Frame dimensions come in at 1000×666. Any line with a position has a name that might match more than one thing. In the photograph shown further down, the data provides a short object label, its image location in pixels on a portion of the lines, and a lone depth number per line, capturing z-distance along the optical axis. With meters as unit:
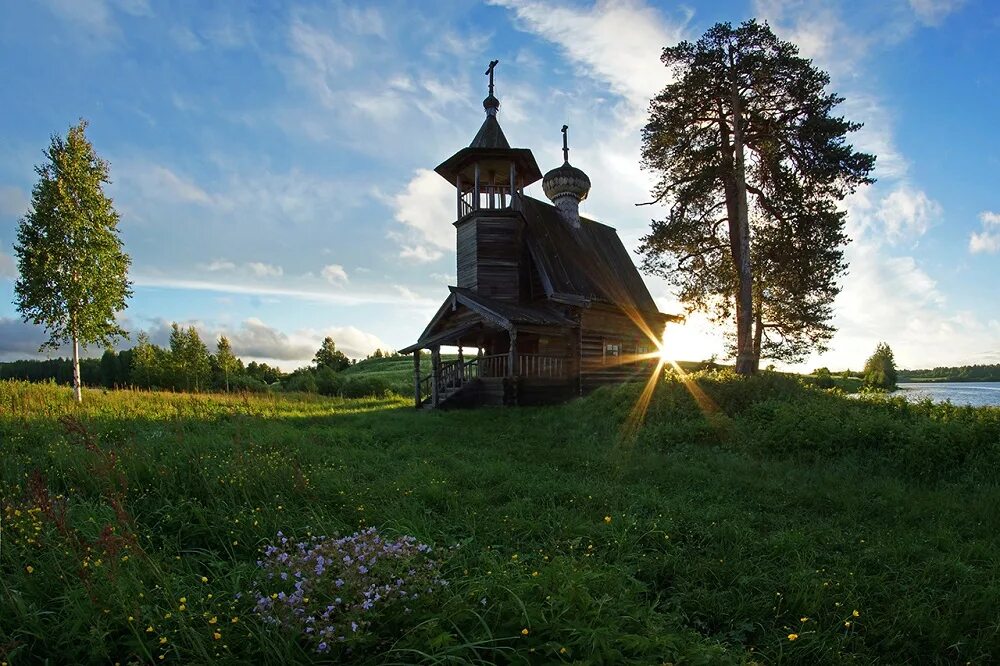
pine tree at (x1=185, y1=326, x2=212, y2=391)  50.91
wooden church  18.39
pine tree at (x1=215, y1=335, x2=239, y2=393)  55.91
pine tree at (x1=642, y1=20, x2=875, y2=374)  15.50
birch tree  18.58
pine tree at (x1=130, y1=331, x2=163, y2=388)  50.88
